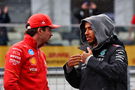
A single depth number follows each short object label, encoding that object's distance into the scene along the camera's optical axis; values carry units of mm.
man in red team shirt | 9578
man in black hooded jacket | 8828
